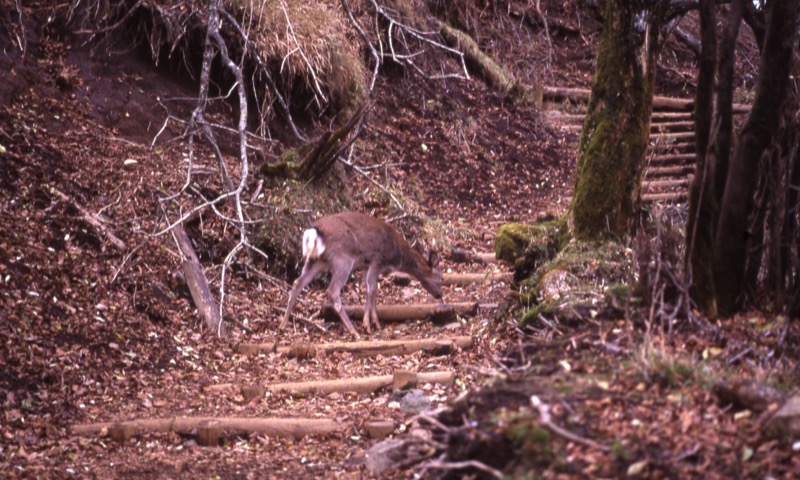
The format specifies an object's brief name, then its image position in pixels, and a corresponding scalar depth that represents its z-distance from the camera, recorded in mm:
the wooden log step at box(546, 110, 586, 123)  17750
